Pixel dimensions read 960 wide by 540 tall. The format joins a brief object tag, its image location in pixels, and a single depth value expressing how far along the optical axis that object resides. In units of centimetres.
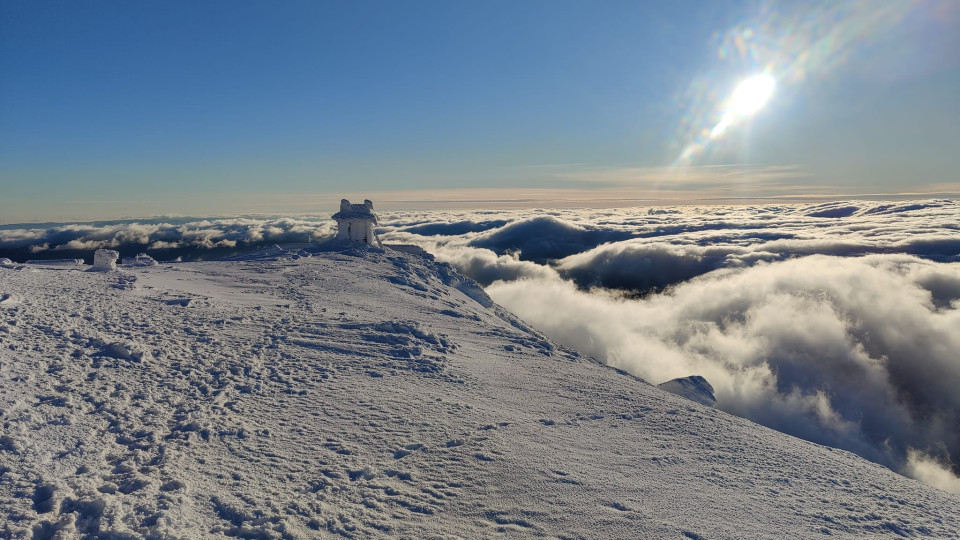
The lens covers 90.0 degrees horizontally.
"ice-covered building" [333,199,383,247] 2572
